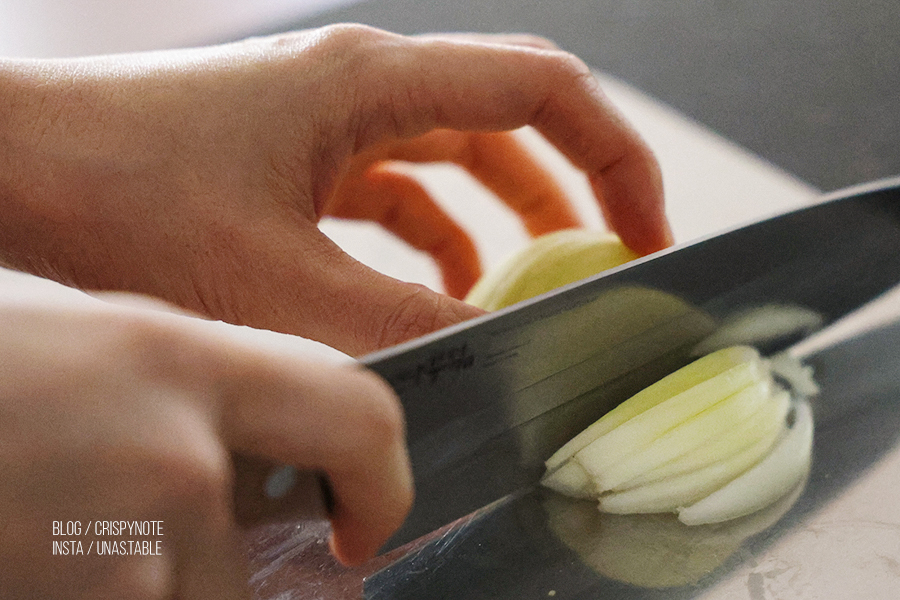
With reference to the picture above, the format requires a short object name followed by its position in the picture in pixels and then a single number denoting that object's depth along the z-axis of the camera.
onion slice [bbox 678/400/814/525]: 0.31
